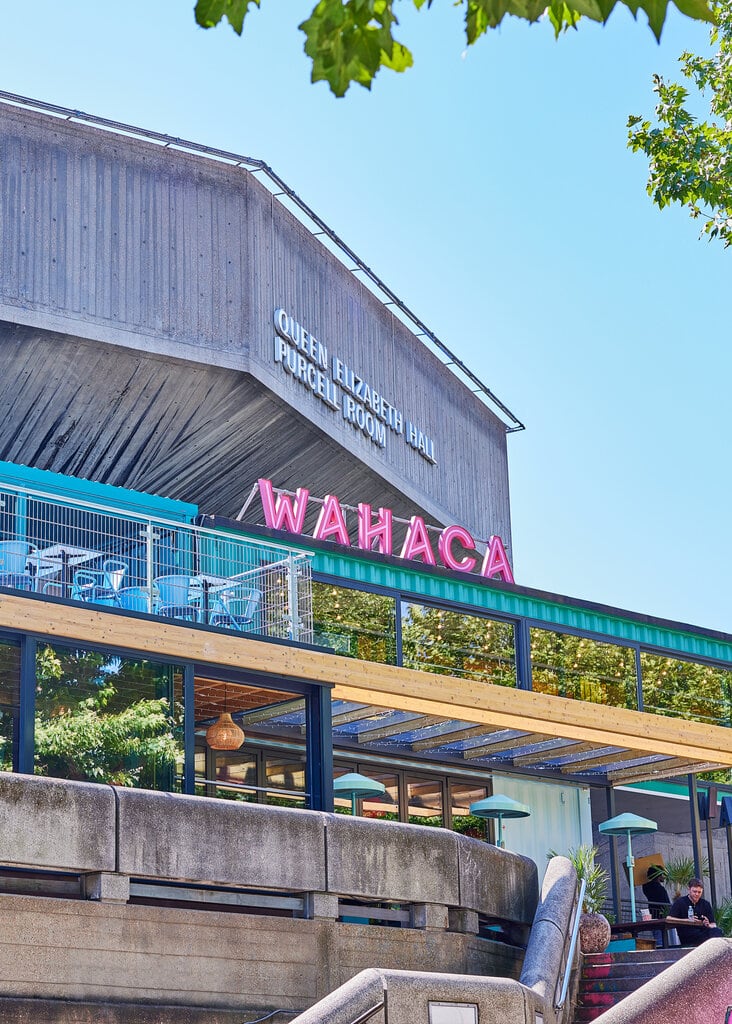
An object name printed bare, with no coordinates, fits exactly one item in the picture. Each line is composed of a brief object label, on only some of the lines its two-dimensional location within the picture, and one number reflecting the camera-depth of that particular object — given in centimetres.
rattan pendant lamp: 1666
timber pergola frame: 1431
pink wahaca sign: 2109
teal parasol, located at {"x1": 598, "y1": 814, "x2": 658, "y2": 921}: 1953
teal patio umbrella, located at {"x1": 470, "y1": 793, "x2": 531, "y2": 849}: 1841
